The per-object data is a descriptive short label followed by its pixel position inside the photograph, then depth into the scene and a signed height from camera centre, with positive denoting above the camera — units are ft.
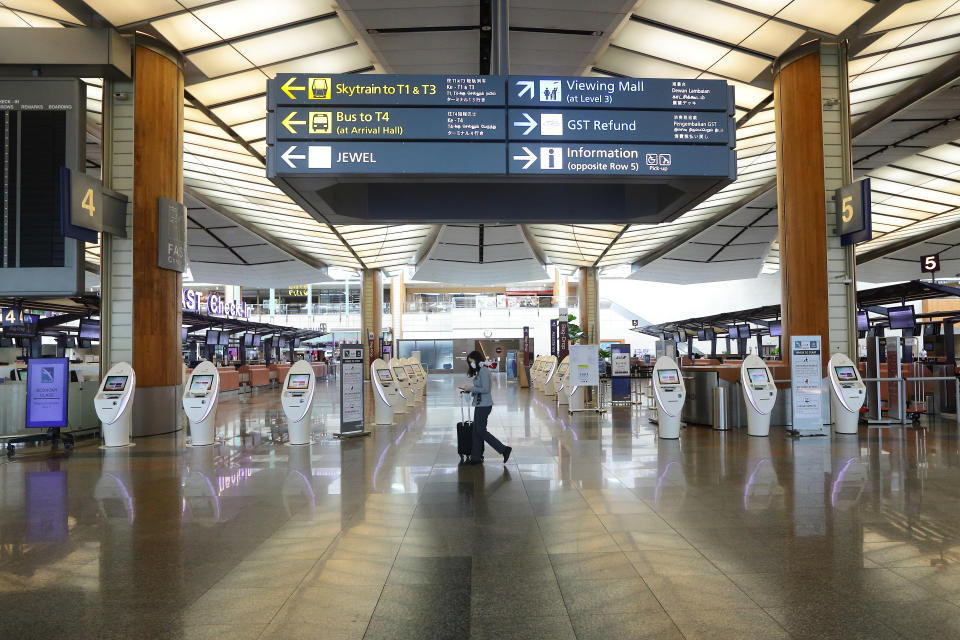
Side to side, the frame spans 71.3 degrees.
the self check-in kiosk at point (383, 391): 42.27 -2.54
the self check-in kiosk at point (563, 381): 57.33 -2.83
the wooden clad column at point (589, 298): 114.62 +8.78
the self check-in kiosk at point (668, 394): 33.88 -2.42
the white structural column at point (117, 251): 35.91 +5.63
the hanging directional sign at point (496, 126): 23.09 +7.84
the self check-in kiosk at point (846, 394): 34.63 -2.57
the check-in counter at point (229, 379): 80.59 -3.11
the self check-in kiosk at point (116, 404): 31.94 -2.34
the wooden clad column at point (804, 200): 37.70 +8.28
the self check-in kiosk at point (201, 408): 32.53 -2.64
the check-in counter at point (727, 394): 38.37 -2.81
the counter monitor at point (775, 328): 81.54 +2.17
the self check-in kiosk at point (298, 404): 32.45 -2.48
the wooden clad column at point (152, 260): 35.91 +5.12
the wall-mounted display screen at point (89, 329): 51.90 +2.07
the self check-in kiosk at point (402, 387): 51.52 -2.83
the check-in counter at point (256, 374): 92.02 -2.99
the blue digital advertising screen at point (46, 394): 32.40 -1.83
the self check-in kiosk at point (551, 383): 67.88 -3.52
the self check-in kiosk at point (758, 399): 34.42 -2.73
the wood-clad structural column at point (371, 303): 117.29 +8.70
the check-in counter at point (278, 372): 104.88 -3.01
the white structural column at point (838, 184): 38.01 +9.26
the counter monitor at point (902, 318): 50.09 +1.99
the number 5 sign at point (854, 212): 35.17 +7.16
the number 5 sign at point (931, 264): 43.06 +5.18
